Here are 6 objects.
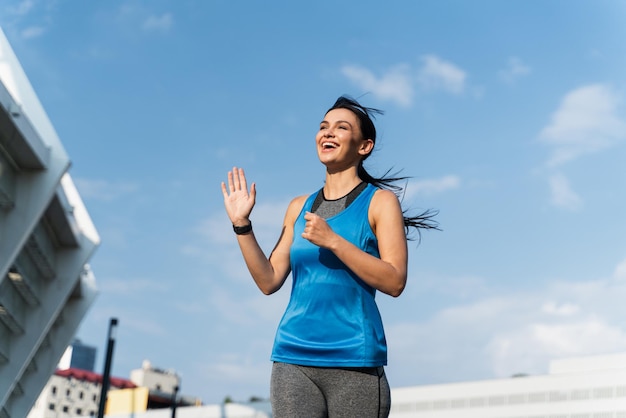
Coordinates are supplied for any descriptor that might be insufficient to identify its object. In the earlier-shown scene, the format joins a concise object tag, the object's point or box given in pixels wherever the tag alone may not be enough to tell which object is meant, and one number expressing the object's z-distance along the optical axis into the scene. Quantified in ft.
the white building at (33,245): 89.97
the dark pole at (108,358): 80.02
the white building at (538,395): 202.59
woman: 10.30
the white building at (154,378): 385.29
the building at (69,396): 339.16
